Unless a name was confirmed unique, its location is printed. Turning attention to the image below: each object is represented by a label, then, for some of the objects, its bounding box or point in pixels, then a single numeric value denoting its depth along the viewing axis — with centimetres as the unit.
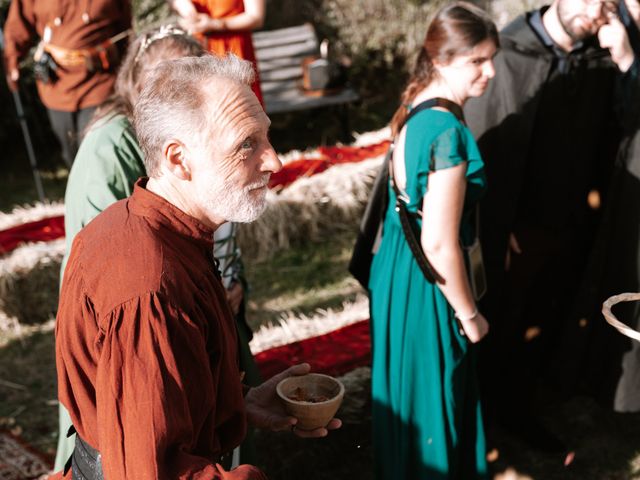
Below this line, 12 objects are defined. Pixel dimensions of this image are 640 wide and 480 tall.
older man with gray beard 139
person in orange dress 402
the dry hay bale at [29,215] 528
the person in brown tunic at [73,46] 504
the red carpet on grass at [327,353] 378
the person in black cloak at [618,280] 313
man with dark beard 308
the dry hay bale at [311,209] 575
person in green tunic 237
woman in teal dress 243
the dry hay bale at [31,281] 480
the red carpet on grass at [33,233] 505
